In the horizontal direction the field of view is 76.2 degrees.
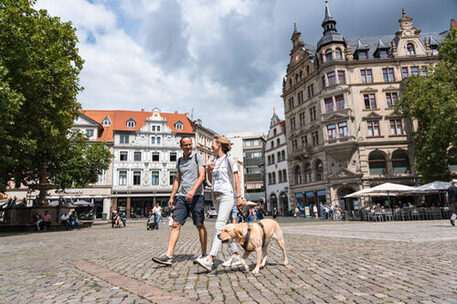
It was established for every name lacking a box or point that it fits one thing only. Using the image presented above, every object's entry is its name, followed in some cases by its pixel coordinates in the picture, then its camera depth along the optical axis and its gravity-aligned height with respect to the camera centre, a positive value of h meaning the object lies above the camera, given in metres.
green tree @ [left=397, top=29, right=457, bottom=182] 20.91 +6.74
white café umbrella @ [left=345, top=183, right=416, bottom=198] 21.06 +0.47
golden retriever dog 4.23 -0.50
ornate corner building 32.31 +9.69
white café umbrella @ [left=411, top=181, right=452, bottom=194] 20.39 +0.49
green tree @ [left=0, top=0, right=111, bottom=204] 14.42 +6.79
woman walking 4.62 +0.23
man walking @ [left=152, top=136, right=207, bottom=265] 4.82 +0.14
